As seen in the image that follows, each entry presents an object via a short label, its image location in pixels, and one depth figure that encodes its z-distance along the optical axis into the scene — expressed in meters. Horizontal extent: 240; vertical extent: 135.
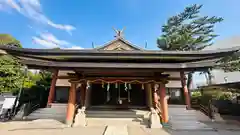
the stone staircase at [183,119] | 6.08
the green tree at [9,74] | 8.27
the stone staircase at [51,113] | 7.84
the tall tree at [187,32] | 15.89
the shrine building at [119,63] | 5.55
